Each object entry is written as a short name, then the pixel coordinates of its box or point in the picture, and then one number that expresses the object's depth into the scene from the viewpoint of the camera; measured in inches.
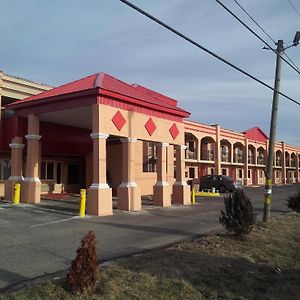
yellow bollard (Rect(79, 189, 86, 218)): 487.7
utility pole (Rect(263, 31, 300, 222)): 459.0
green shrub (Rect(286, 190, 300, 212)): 582.2
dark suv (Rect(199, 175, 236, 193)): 1115.6
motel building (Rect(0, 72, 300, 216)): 528.4
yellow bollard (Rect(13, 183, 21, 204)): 590.4
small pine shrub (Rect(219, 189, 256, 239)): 354.5
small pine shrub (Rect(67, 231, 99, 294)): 194.3
